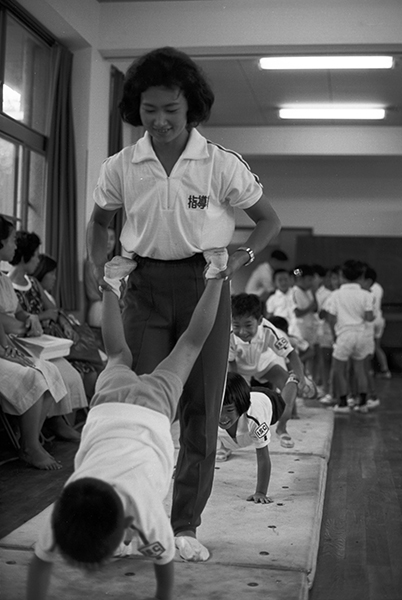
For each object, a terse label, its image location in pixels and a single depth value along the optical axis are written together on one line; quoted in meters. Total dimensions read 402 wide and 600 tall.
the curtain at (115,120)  5.46
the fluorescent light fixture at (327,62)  5.91
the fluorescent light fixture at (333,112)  7.59
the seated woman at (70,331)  4.48
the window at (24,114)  4.93
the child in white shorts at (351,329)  6.05
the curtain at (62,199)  5.34
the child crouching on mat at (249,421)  2.90
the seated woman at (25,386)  3.60
